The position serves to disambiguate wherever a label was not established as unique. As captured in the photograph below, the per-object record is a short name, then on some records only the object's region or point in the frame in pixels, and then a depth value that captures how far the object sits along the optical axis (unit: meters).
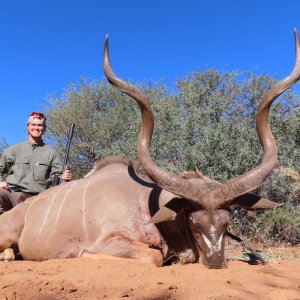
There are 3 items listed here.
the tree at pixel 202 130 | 6.18
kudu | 3.38
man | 5.19
